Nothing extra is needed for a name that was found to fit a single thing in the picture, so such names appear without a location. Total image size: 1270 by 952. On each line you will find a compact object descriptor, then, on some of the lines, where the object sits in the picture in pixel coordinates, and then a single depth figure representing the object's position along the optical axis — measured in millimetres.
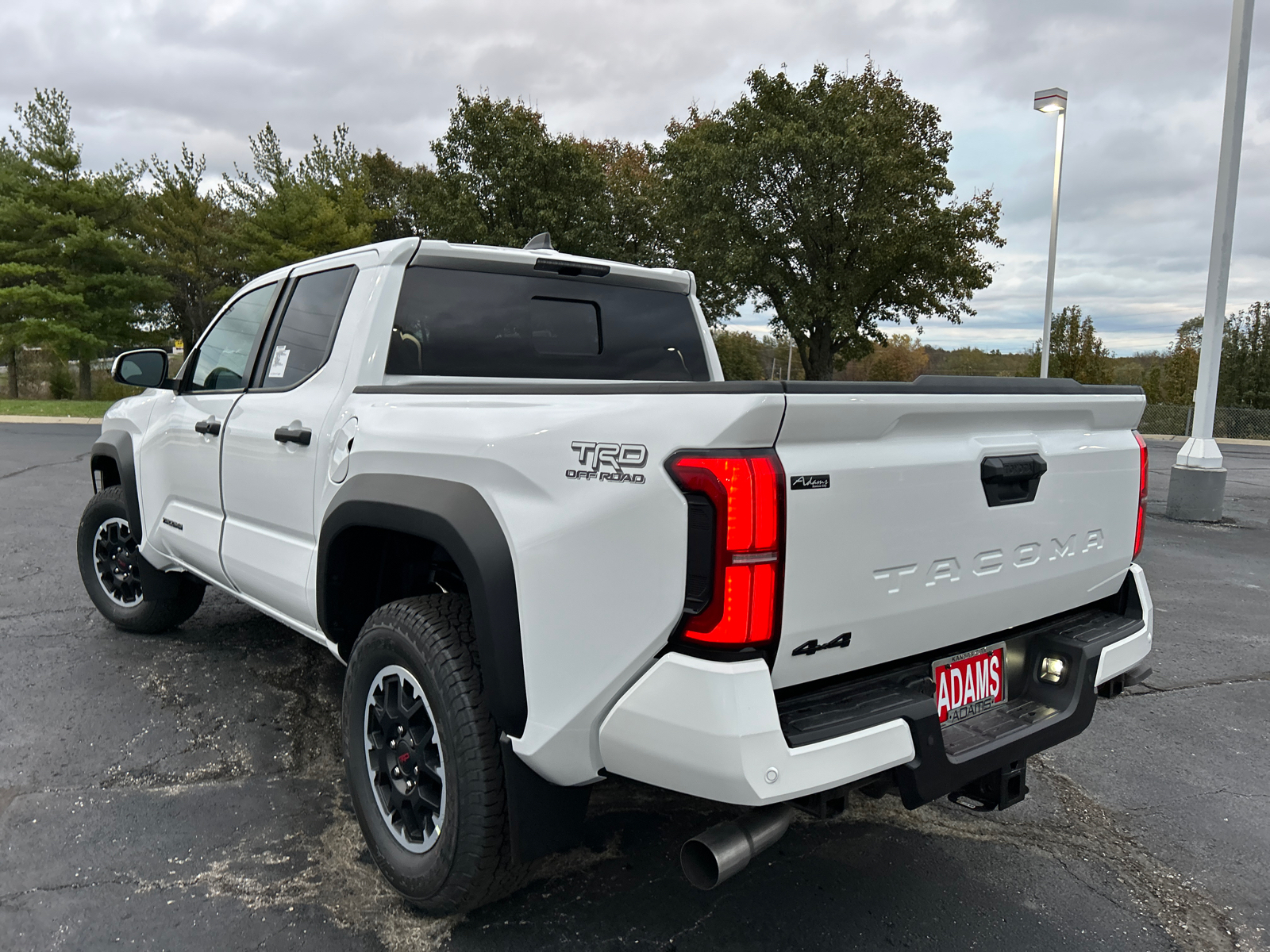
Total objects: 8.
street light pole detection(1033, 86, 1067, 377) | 15484
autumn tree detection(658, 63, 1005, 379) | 23219
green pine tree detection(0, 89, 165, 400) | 29688
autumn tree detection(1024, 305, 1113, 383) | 38844
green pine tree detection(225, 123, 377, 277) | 29266
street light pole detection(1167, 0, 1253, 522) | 9234
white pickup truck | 1830
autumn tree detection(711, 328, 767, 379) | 38688
